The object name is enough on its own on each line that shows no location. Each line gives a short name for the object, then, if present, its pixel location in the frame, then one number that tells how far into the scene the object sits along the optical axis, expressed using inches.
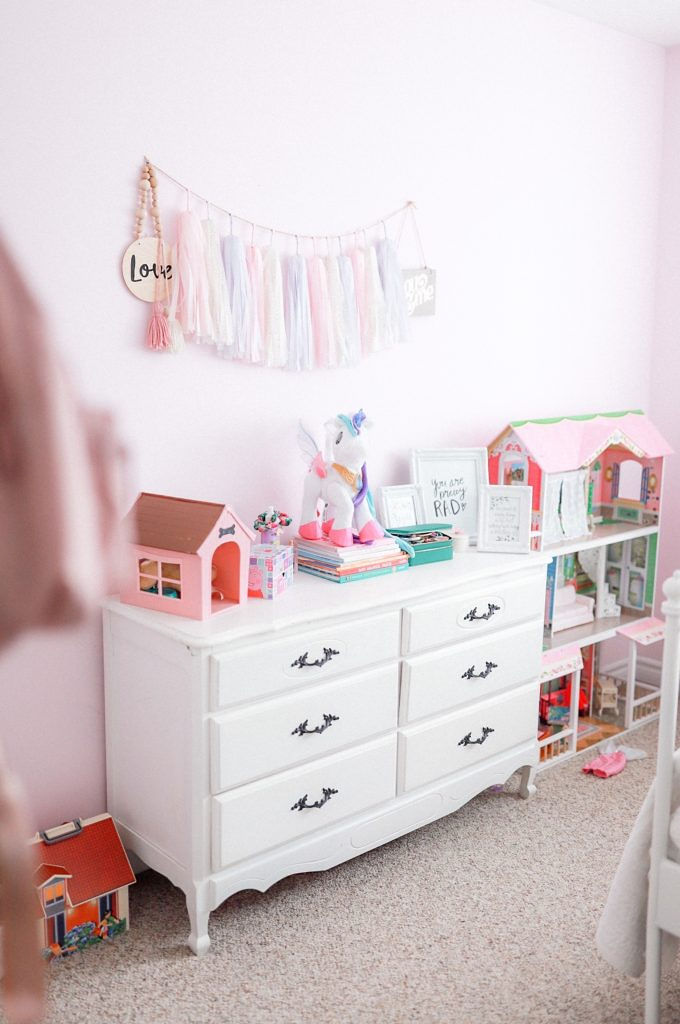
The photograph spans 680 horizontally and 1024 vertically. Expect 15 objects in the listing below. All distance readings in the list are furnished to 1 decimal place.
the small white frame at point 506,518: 110.5
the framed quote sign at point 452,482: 114.9
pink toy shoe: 118.6
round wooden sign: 87.8
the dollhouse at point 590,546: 121.3
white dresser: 81.6
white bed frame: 70.2
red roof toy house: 81.0
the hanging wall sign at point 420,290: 112.7
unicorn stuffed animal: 97.3
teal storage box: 103.3
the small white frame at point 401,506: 110.0
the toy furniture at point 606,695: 137.8
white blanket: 73.2
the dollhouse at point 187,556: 82.5
